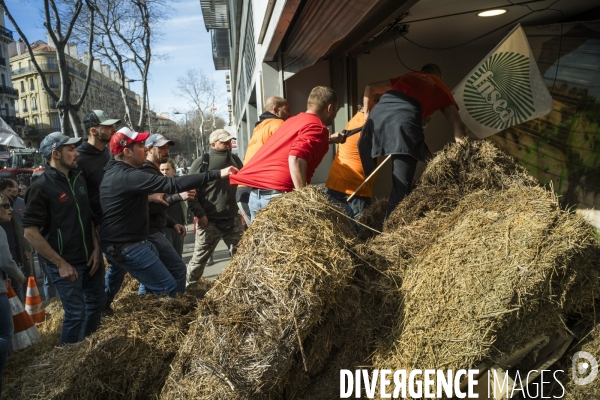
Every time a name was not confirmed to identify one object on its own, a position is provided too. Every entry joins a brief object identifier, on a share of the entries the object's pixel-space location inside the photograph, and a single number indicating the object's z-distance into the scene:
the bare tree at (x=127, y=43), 22.34
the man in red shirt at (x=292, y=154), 3.76
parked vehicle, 32.59
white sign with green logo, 4.21
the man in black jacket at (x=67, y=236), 3.97
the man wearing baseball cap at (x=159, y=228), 4.80
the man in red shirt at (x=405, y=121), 4.27
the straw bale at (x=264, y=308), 2.69
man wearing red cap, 4.17
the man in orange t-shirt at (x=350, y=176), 5.18
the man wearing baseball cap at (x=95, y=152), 4.98
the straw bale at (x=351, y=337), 2.94
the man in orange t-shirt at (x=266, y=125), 4.93
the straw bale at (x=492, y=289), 2.72
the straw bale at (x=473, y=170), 3.90
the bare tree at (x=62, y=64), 15.27
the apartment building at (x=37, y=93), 73.81
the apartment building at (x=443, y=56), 4.48
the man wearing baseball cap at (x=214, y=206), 6.03
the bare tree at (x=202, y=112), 49.30
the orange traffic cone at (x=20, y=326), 4.94
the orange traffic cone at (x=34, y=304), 5.96
